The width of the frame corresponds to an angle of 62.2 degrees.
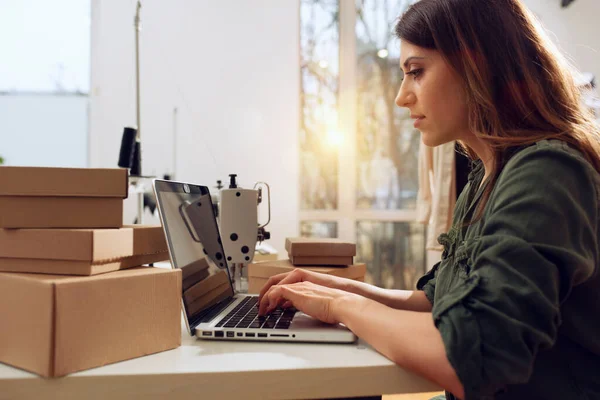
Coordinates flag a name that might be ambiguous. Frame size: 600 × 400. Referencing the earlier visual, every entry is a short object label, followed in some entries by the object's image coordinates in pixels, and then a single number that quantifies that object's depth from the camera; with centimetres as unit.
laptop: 84
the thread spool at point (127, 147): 196
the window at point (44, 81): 368
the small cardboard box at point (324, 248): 126
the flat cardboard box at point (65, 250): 73
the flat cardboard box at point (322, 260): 127
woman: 62
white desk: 67
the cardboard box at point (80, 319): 66
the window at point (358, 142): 378
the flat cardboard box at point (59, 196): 76
